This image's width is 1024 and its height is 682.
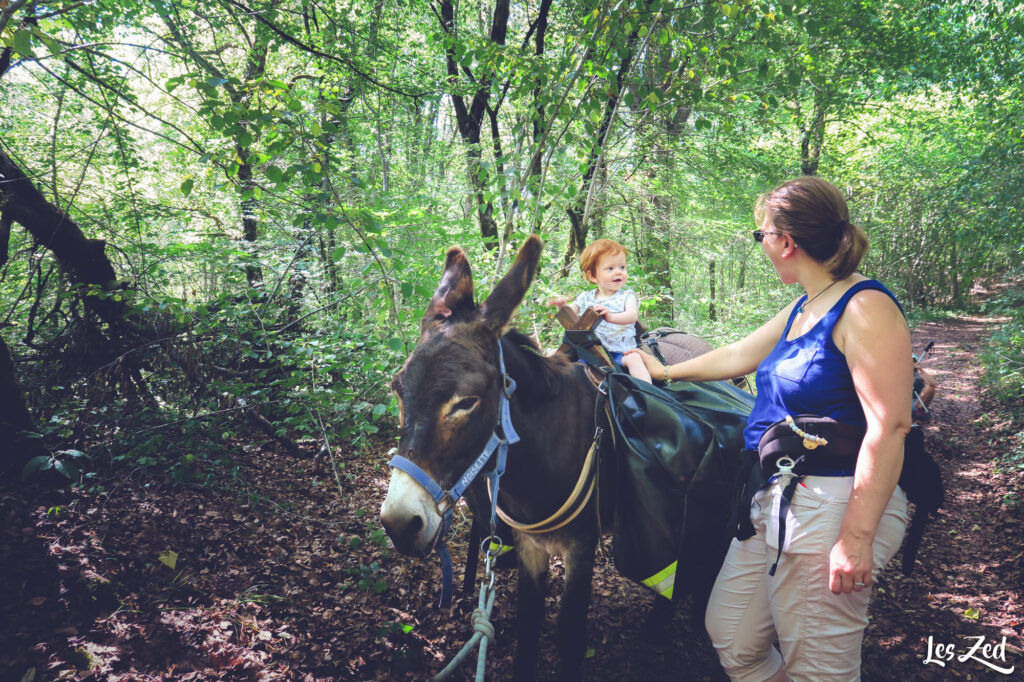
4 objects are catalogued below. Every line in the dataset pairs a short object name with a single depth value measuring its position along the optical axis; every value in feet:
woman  4.92
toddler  12.02
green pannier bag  7.44
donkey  5.60
